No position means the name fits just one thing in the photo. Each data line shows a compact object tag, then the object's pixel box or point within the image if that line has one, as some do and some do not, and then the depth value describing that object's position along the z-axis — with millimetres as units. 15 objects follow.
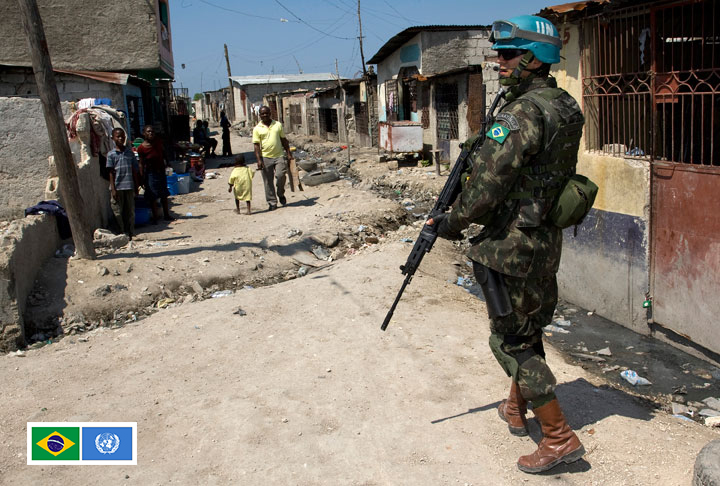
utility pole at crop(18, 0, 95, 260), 5742
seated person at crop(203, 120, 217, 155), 20344
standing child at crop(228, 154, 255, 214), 9562
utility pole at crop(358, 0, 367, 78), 28516
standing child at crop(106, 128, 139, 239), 7863
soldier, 2488
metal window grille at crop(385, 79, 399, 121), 18672
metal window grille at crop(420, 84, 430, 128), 15609
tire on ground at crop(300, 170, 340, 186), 12539
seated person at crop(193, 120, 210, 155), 20125
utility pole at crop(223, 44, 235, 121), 45747
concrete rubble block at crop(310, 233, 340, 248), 7574
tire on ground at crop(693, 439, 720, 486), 2219
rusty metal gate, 4176
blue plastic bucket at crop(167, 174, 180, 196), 12188
